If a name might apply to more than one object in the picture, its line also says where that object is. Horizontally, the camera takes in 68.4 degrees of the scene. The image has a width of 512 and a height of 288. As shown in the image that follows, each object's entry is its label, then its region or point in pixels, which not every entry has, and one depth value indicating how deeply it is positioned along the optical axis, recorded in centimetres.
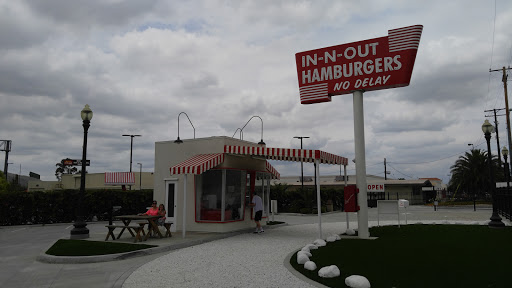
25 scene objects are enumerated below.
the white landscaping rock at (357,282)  576
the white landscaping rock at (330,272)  660
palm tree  4791
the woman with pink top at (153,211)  1293
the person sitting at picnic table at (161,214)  1263
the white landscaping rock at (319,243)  1032
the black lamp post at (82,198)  1240
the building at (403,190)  4578
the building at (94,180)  5288
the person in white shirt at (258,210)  1383
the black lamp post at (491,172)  1495
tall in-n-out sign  1198
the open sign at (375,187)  1985
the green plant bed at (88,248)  944
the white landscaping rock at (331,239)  1131
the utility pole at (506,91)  3459
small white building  1341
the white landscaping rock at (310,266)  724
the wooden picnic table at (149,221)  1159
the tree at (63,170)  9126
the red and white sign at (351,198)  1241
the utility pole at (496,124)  3774
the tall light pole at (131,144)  4866
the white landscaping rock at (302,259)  788
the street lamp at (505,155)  2669
